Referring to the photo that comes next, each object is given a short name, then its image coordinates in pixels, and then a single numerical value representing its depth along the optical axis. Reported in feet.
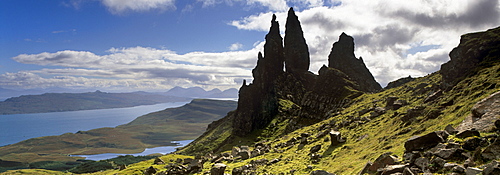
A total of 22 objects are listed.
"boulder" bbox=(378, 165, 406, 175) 78.85
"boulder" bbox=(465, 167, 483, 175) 60.98
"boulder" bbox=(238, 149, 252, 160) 249.26
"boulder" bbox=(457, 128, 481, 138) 82.74
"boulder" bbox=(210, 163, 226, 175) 178.16
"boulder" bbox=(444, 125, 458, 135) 95.25
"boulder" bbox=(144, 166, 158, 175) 244.63
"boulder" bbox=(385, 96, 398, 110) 242.25
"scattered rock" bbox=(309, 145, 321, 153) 193.11
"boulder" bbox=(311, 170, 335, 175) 104.47
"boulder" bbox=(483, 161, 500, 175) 56.98
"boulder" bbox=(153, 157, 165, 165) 315.21
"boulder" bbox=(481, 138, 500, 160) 65.31
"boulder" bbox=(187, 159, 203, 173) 225.00
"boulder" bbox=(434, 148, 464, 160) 74.80
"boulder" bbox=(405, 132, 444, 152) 89.66
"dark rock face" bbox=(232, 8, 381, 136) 490.49
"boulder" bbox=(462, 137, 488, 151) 74.76
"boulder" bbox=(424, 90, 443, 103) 195.80
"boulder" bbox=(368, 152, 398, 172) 91.65
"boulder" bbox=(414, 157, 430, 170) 76.56
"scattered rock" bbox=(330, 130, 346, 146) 191.42
